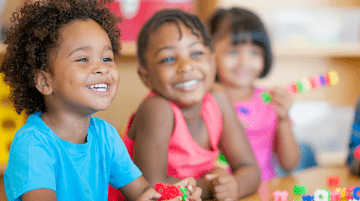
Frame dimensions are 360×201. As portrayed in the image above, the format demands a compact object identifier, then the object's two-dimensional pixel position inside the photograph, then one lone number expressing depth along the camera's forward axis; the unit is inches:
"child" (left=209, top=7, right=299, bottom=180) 51.6
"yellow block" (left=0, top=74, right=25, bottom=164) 64.6
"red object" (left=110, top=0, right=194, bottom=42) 67.8
